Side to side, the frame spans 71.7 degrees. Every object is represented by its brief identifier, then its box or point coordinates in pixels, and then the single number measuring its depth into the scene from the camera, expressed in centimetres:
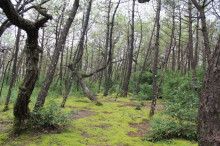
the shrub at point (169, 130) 448
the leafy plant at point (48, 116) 439
